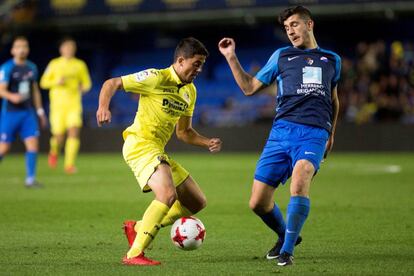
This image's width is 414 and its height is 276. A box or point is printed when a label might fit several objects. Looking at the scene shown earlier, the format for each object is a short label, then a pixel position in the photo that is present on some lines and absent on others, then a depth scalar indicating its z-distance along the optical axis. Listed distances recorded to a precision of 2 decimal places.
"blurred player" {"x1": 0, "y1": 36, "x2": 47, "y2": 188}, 31.27
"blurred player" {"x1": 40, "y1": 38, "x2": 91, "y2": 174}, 38.62
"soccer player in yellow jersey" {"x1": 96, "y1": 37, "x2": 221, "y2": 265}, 15.15
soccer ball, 15.80
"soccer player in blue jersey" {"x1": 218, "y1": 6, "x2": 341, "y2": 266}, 15.41
